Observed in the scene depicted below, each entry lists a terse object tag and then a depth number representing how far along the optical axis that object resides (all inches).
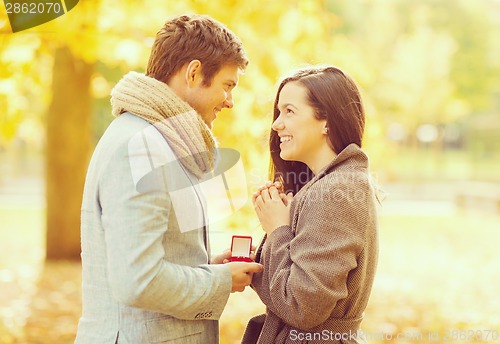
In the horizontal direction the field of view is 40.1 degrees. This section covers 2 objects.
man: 80.4
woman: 91.3
